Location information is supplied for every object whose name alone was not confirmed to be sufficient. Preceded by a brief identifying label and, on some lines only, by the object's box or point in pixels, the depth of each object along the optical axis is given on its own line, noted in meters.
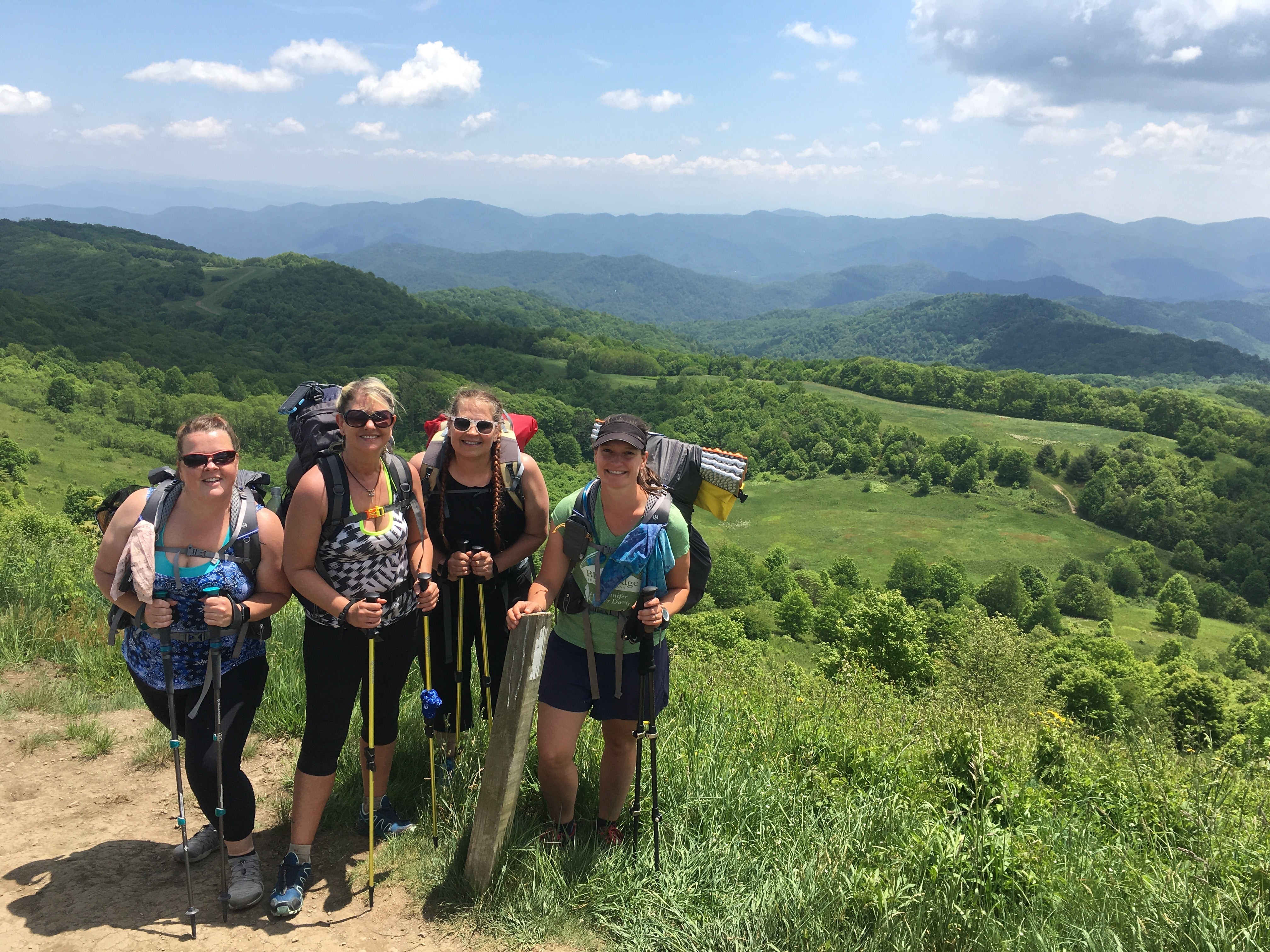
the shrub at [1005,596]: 78.06
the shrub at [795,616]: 65.06
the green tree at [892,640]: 32.78
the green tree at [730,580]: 73.81
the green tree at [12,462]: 63.00
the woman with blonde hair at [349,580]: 3.11
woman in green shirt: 3.22
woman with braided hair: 3.64
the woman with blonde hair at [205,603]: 2.98
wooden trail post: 3.07
